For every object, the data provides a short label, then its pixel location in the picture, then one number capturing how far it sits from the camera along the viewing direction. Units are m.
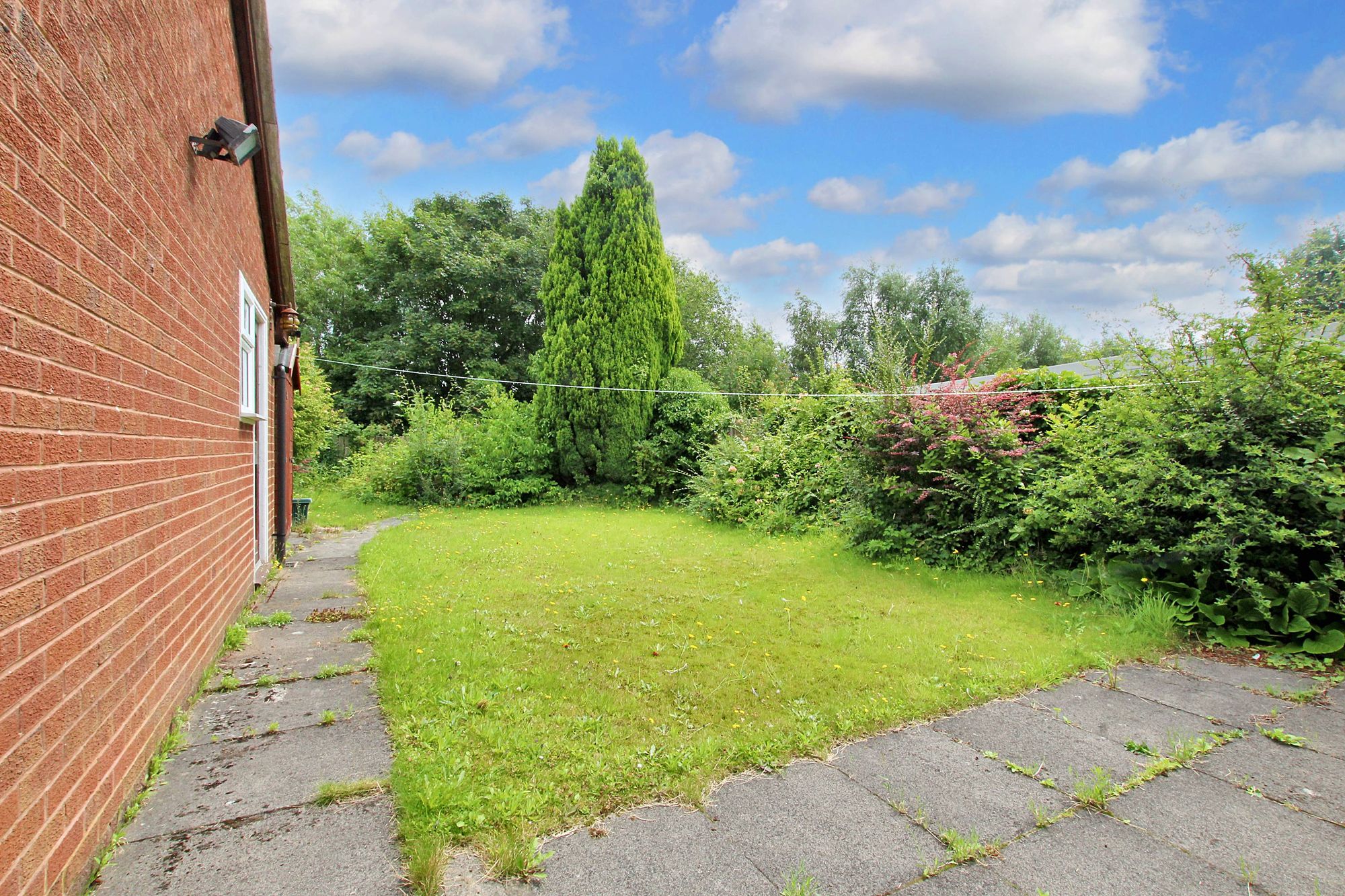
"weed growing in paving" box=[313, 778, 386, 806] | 2.21
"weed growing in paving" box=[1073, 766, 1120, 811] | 2.30
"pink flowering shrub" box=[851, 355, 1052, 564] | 5.99
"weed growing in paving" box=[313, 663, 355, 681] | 3.44
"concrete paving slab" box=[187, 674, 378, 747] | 2.78
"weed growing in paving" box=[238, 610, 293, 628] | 4.38
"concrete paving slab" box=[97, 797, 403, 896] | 1.76
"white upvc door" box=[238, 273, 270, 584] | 4.98
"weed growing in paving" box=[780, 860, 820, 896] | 1.80
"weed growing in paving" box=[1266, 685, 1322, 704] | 3.28
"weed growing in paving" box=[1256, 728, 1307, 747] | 2.80
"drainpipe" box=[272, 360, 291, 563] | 6.81
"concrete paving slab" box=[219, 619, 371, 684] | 3.53
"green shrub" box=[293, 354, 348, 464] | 11.76
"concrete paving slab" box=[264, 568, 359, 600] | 5.25
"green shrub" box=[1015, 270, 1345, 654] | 3.99
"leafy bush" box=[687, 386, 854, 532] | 8.56
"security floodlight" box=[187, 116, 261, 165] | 3.28
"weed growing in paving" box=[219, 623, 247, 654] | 3.85
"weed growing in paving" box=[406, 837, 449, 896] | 1.74
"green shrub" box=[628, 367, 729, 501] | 11.79
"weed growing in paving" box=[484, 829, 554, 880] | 1.84
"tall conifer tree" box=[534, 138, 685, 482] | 11.84
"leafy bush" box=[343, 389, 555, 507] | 11.96
